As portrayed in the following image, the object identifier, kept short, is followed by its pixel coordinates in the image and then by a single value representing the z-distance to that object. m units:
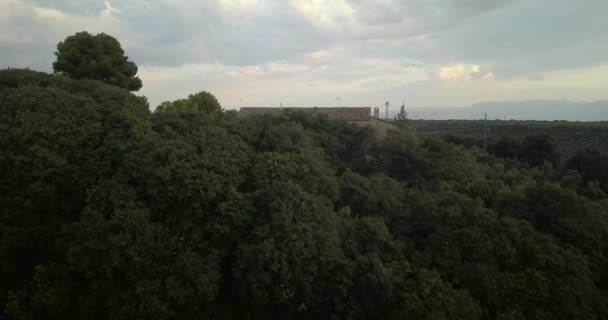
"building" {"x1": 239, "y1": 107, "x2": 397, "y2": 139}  25.73
